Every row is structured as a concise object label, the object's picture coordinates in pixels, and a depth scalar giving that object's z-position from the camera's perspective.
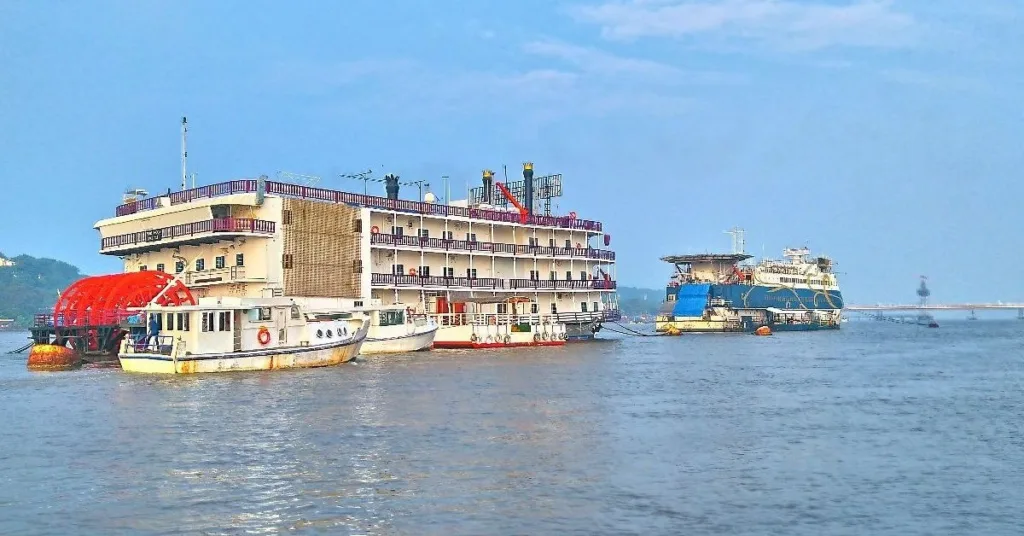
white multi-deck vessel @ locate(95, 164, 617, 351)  63.06
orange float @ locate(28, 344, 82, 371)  53.72
